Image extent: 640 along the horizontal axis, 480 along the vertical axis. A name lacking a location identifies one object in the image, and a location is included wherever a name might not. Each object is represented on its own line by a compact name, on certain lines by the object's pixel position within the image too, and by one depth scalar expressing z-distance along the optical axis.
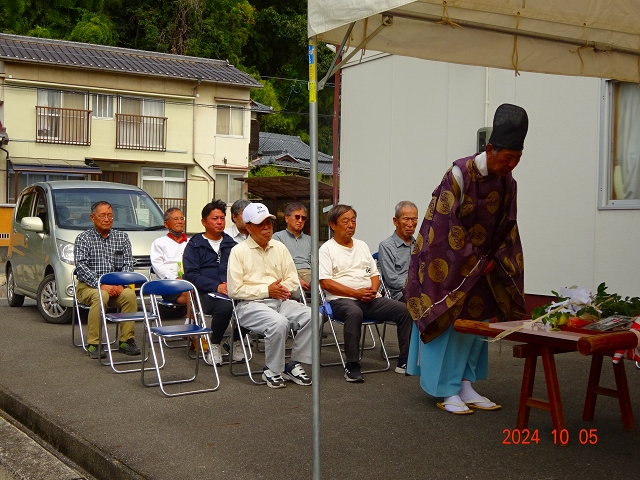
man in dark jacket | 7.28
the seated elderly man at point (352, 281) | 6.96
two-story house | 28.30
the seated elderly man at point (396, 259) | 7.61
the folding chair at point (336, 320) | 6.89
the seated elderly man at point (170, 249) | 8.77
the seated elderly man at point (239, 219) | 8.66
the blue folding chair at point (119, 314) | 7.28
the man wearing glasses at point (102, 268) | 7.85
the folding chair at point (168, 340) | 8.13
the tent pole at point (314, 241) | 3.79
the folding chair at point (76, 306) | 8.02
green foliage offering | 4.54
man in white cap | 6.52
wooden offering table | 4.40
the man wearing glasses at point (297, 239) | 8.41
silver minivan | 10.12
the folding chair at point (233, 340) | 6.68
